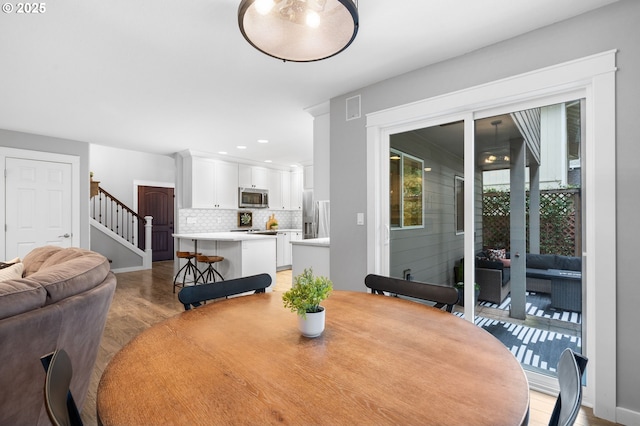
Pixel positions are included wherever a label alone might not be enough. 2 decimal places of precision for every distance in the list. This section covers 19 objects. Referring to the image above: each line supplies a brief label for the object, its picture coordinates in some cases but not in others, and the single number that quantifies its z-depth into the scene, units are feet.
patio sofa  7.02
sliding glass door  7.06
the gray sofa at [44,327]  4.17
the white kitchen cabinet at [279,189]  24.84
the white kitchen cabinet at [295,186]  26.48
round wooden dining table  2.36
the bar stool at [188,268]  16.11
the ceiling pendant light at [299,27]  4.37
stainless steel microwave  22.36
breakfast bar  15.21
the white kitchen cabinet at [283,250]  22.50
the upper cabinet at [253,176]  22.54
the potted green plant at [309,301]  3.78
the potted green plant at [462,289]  8.48
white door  14.85
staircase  22.21
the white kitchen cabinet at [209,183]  19.69
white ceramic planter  3.76
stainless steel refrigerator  22.20
